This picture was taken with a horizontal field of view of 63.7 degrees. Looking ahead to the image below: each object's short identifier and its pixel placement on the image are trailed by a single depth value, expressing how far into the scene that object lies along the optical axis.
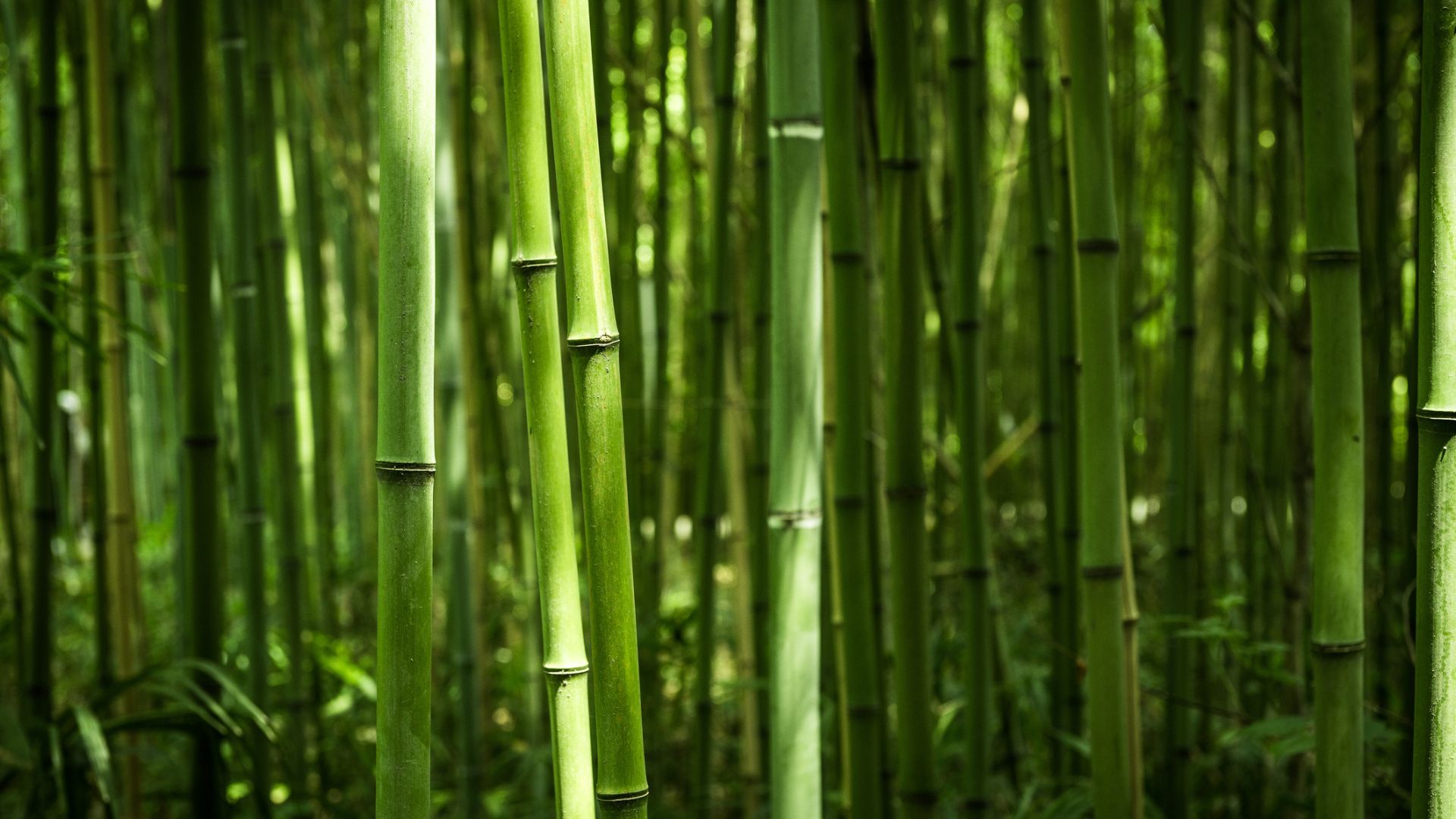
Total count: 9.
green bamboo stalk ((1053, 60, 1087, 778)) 1.24
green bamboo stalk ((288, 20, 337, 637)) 2.23
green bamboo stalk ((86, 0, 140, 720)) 1.40
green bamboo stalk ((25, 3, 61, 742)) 1.35
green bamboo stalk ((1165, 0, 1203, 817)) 1.26
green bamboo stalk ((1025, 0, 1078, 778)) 1.37
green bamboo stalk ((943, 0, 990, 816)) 1.06
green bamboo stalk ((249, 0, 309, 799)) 1.45
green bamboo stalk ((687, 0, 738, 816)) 1.24
